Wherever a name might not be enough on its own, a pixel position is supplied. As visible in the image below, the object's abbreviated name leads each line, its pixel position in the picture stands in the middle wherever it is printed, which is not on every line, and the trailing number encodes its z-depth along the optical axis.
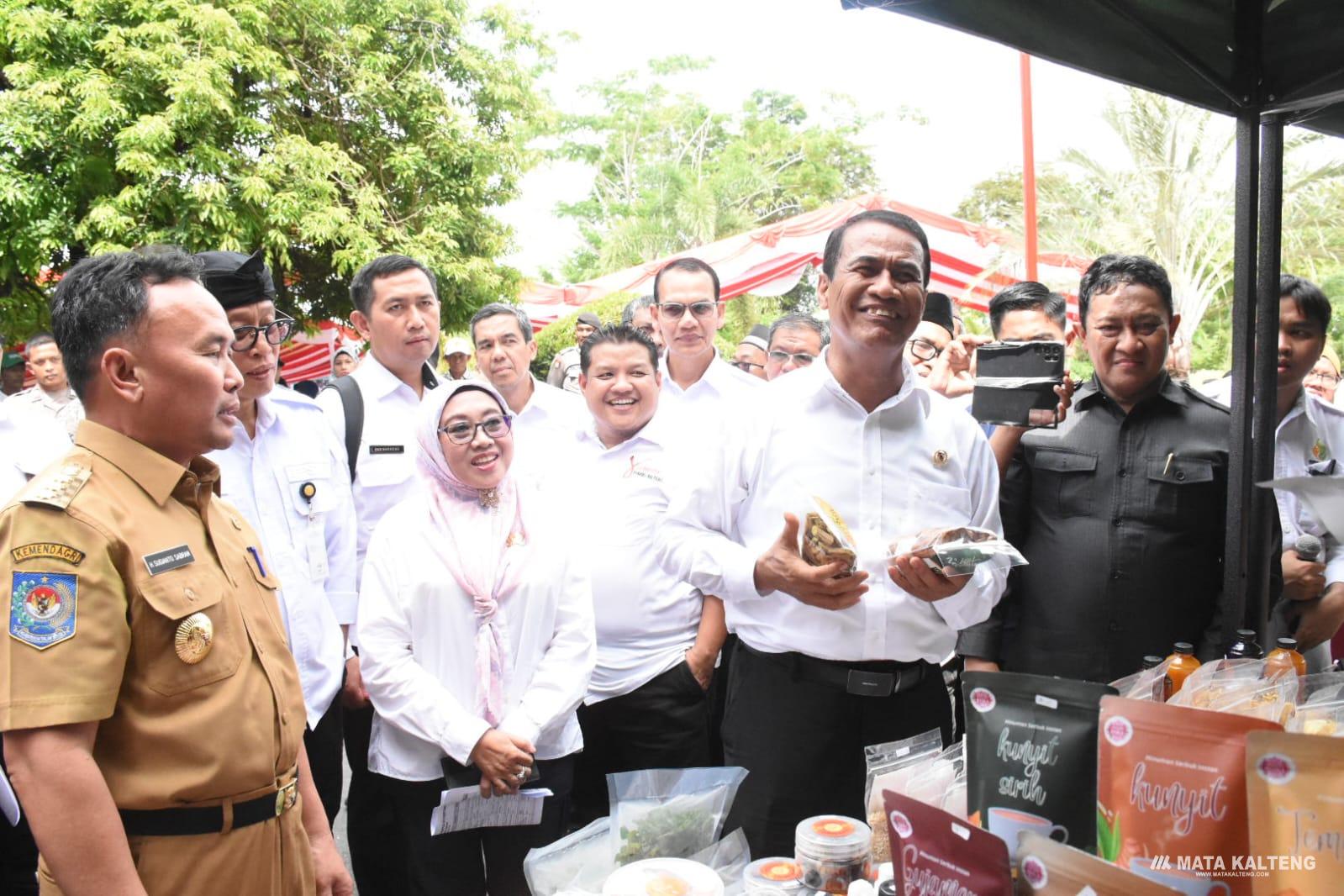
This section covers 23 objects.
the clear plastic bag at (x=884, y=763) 1.76
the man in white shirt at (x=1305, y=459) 2.99
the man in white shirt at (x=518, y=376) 4.53
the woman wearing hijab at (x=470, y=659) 2.73
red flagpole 9.23
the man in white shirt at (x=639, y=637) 3.25
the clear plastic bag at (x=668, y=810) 1.92
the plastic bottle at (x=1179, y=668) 1.83
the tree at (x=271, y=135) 10.62
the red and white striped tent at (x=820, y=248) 12.66
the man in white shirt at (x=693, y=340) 4.21
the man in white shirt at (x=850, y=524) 2.39
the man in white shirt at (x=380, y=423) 3.26
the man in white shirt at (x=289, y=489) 2.85
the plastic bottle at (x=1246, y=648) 1.92
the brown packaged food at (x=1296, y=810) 1.07
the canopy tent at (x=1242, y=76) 2.34
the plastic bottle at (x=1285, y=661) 1.69
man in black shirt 2.64
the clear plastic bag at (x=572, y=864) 1.86
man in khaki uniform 1.63
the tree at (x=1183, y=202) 16.55
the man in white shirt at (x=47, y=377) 7.52
